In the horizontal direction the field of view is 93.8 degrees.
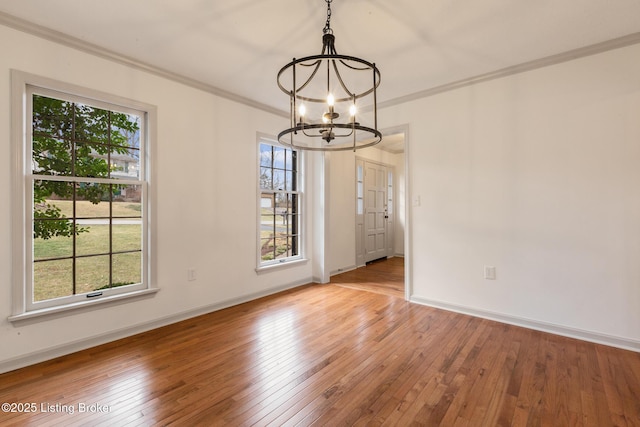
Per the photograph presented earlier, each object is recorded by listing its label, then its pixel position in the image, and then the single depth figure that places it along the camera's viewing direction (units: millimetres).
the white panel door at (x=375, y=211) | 6367
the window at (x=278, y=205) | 4129
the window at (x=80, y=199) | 2357
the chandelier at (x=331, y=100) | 1814
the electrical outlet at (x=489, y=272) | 3182
